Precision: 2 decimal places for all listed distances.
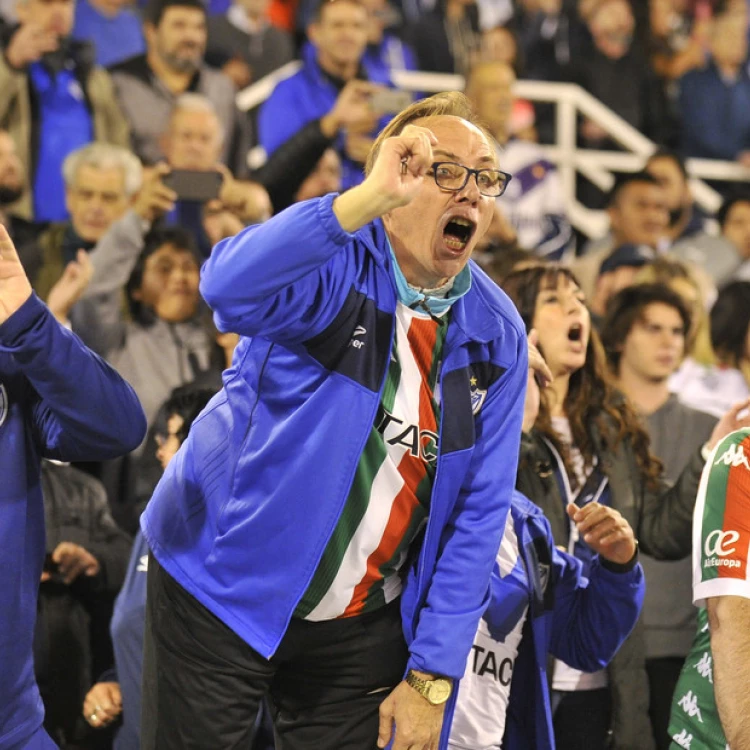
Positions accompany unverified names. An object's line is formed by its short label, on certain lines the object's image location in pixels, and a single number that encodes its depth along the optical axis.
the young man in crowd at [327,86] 12.27
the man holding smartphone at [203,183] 10.94
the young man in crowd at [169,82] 12.59
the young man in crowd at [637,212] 13.51
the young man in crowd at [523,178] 13.46
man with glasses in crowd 4.68
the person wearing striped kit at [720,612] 5.21
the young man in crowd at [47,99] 11.62
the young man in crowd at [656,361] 9.05
